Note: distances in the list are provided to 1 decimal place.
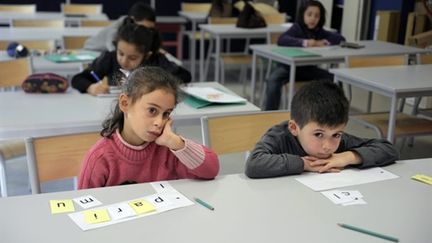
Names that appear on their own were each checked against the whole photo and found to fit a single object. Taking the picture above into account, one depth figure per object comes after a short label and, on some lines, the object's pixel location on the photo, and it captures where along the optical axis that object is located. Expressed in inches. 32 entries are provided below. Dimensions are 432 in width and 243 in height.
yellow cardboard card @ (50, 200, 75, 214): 49.8
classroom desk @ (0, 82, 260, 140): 83.1
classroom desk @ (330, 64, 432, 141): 112.9
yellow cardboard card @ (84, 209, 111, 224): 47.9
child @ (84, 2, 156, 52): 150.0
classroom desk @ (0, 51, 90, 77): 128.4
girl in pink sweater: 60.3
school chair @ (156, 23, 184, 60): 261.9
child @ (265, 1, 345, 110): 171.5
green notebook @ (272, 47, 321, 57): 156.5
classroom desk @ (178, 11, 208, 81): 251.3
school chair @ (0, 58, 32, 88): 113.0
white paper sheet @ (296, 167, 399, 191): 59.1
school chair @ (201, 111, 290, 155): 76.4
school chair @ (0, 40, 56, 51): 145.3
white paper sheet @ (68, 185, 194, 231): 47.6
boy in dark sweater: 61.4
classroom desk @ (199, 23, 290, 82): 204.5
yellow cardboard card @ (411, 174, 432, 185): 61.5
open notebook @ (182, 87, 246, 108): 97.5
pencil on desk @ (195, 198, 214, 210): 51.7
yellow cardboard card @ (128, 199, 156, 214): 50.4
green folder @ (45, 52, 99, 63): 134.4
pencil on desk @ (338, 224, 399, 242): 46.9
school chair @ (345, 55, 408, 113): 140.5
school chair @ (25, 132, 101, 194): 64.6
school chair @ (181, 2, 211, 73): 277.4
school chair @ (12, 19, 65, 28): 191.0
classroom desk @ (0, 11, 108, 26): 215.6
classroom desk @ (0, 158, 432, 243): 45.8
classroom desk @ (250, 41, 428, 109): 156.5
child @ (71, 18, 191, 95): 101.3
